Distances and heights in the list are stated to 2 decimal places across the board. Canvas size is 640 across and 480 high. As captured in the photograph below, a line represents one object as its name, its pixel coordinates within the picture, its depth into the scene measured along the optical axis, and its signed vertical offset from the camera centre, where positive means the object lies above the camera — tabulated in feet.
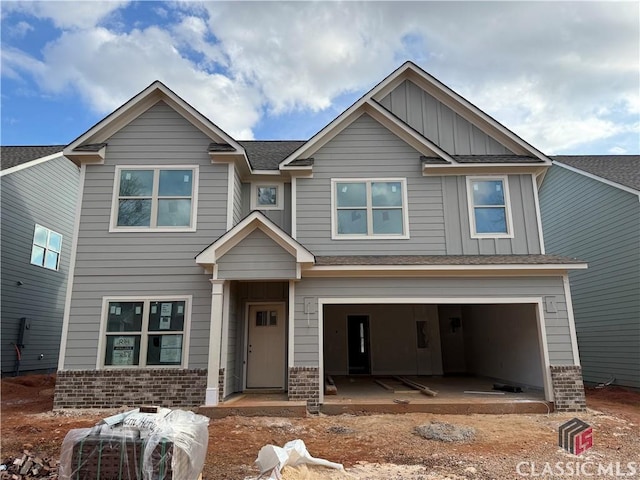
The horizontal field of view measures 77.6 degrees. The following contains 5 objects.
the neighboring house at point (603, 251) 35.94 +6.98
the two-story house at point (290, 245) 27.40 +5.99
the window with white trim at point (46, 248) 44.39 +9.13
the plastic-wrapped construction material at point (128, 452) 11.19 -3.47
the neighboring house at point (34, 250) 40.34 +8.47
